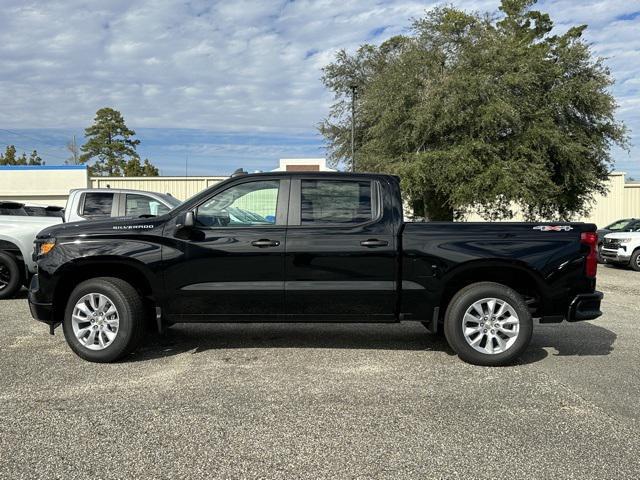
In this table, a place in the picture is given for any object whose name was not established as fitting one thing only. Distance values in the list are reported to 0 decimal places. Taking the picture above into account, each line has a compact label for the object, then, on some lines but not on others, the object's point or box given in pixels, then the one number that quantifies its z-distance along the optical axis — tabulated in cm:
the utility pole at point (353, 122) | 2250
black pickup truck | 507
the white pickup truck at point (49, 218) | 861
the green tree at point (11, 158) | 5445
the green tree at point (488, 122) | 1695
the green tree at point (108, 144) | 5931
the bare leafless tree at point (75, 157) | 6247
